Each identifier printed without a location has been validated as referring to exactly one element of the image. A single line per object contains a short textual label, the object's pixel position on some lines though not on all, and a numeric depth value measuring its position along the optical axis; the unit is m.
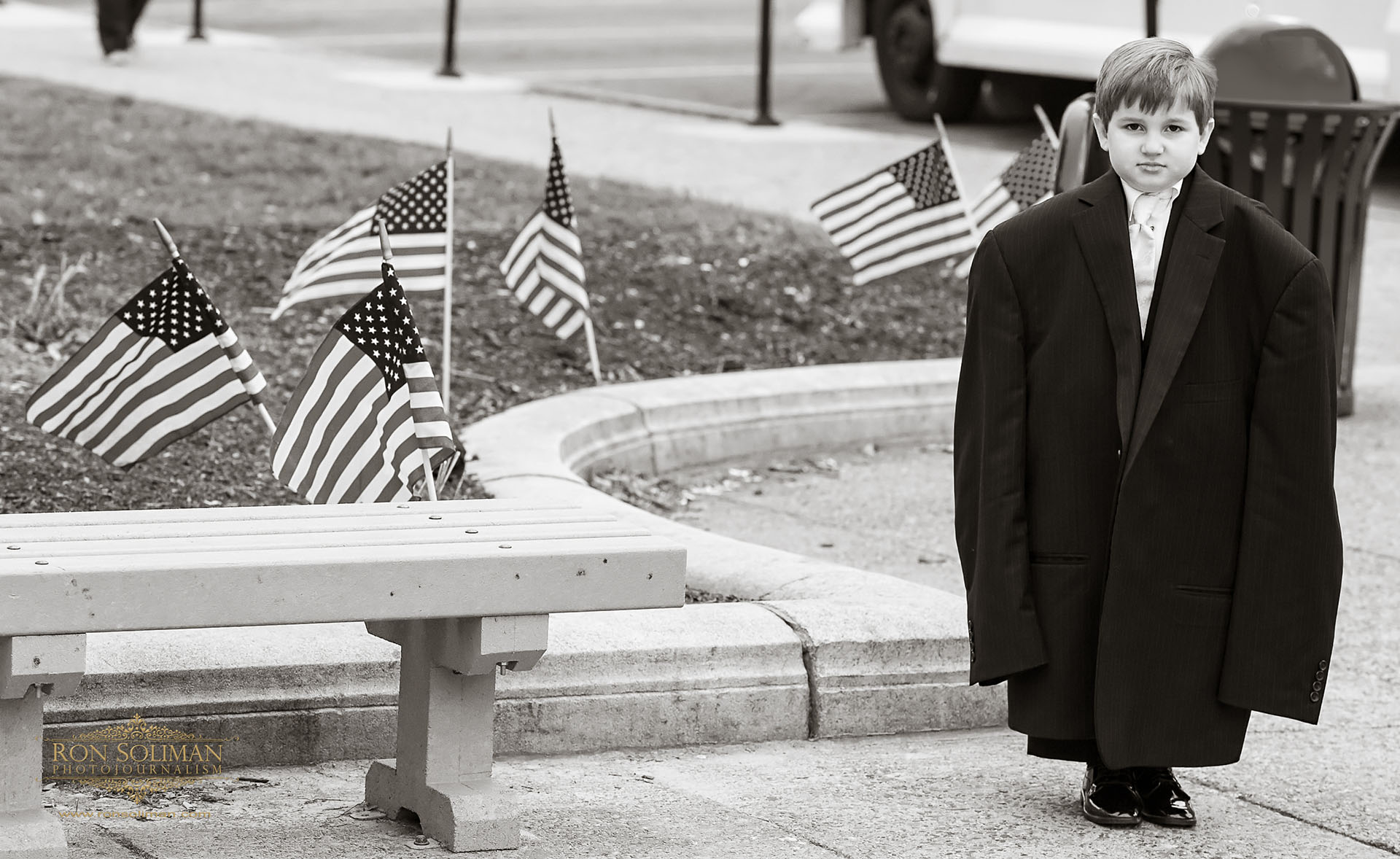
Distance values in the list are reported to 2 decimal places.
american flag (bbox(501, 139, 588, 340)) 14.22
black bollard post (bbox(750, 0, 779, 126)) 30.98
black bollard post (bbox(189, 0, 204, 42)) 39.17
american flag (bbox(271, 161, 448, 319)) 12.15
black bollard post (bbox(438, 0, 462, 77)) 35.28
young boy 7.83
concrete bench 6.88
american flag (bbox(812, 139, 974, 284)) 15.70
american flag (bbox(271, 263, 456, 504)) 9.33
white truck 25.95
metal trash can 15.47
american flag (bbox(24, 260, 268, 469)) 9.92
